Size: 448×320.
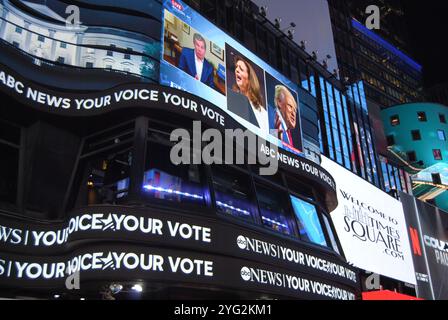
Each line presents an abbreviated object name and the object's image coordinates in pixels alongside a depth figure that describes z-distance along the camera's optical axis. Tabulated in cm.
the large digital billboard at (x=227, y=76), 1778
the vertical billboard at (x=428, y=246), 2917
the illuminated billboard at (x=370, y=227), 2358
